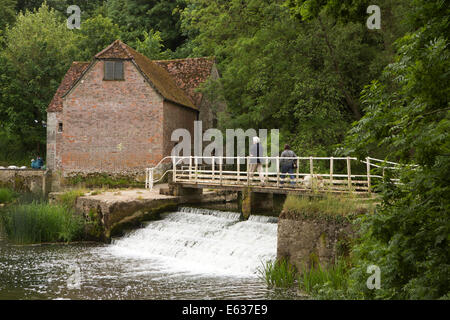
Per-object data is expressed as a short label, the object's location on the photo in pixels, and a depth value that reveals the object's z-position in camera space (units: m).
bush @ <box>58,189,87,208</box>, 19.39
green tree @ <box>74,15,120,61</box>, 38.59
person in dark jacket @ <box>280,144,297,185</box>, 17.05
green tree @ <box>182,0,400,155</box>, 21.27
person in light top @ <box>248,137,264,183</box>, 17.55
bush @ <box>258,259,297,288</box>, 11.08
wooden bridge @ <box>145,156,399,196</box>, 14.75
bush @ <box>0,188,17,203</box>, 28.06
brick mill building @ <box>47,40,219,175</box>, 27.36
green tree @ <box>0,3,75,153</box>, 38.84
